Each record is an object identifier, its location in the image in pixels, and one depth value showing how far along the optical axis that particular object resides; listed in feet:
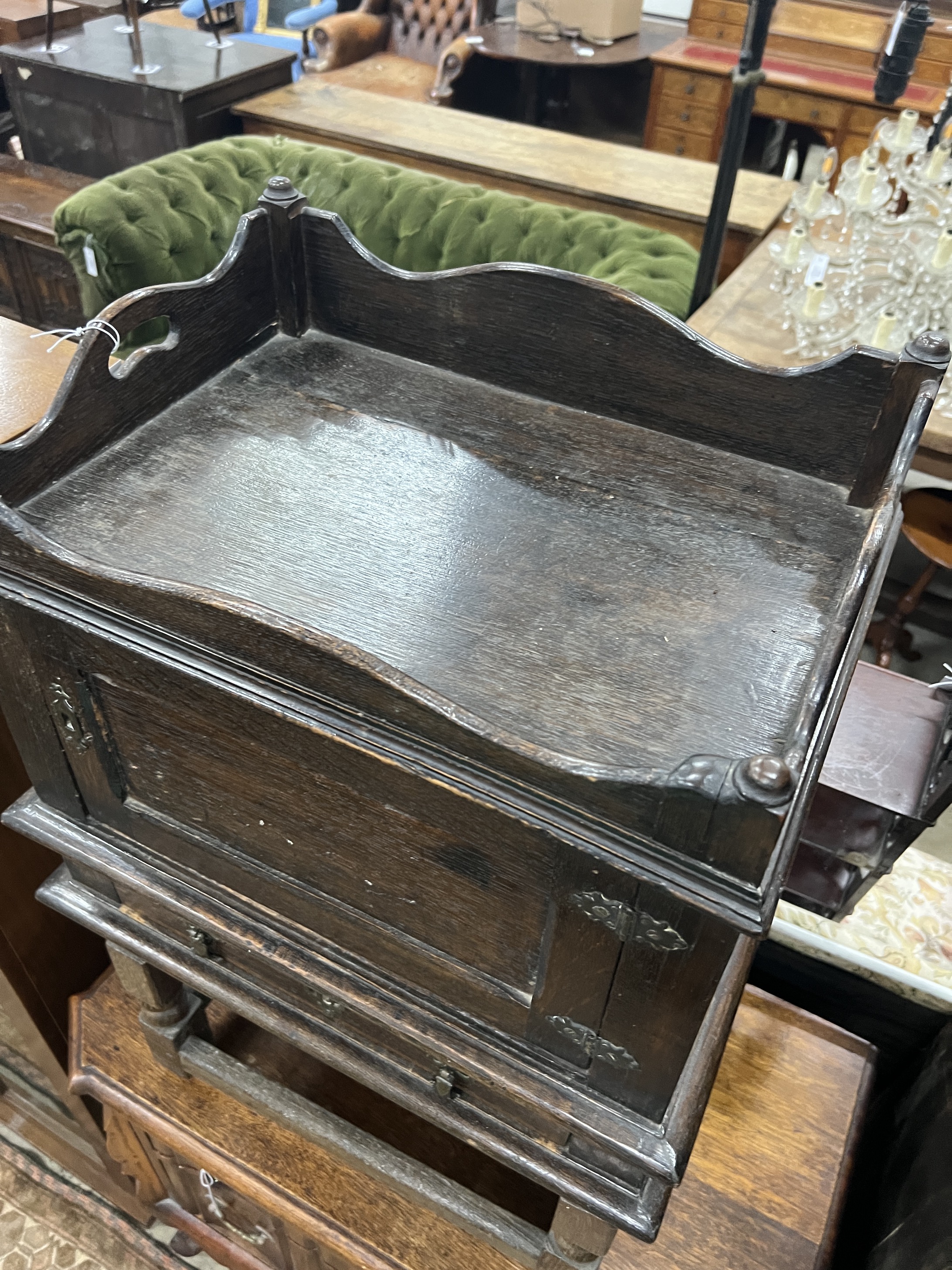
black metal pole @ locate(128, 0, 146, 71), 8.77
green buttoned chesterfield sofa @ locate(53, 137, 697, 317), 6.57
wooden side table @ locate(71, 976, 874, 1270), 3.18
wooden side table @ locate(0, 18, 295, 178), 8.82
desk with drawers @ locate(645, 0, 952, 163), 11.94
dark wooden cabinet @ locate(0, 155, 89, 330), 8.96
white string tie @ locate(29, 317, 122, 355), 2.33
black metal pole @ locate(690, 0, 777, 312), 3.45
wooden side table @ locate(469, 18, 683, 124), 12.91
